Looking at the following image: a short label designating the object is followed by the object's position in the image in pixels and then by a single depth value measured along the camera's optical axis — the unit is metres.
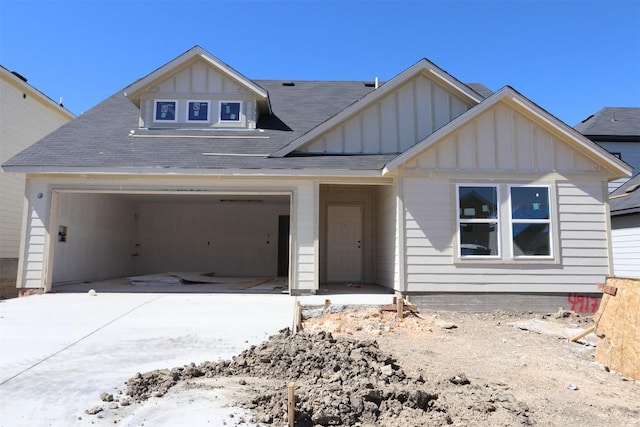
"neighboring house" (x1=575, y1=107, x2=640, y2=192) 18.08
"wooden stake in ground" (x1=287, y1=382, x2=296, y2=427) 3.18
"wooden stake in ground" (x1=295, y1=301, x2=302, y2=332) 6.71
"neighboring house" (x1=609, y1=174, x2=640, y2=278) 13.42
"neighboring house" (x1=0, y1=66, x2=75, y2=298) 13.16
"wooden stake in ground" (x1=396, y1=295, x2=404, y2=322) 7.46
